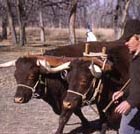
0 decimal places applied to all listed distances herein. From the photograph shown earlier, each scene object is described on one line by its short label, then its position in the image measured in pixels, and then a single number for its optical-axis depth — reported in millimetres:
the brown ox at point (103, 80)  7297
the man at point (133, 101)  5641
